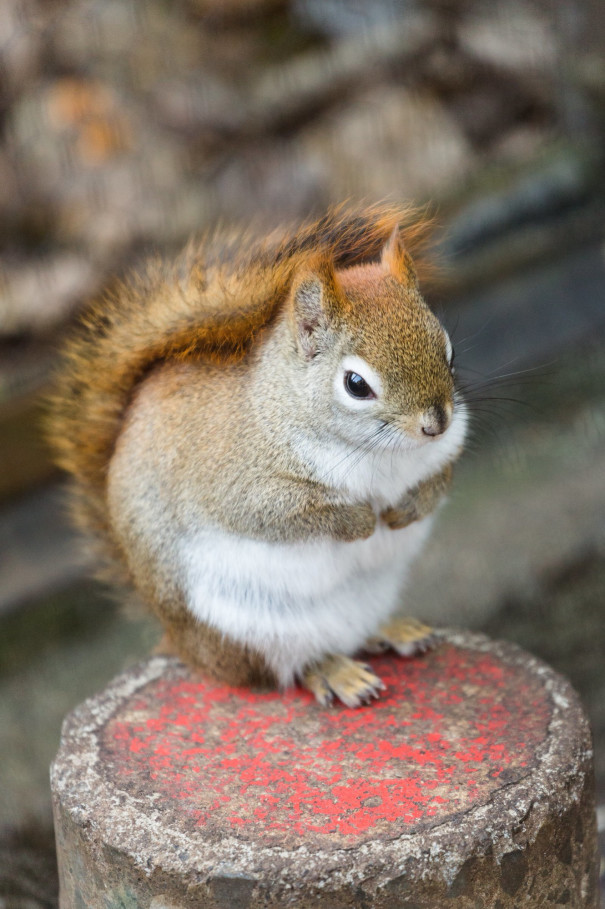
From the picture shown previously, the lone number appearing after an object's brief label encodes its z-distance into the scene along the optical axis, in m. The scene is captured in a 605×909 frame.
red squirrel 1.37
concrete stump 1.33
